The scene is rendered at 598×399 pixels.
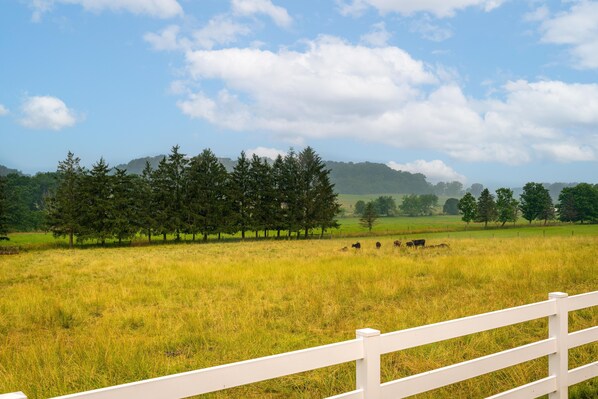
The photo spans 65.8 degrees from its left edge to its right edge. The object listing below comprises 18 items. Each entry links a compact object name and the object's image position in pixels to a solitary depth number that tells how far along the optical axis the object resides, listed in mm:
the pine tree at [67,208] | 60938
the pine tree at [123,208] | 61406
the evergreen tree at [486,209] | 107962
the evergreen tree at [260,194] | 70438
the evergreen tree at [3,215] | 60375
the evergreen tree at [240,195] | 69312
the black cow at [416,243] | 36944
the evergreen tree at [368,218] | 96612
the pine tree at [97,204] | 60750
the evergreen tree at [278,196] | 71562
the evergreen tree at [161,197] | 64938
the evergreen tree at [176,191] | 65369
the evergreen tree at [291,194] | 72688
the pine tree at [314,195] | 74562
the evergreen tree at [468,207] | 109688
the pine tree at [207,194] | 67125
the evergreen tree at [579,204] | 111812
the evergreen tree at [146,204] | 64162
